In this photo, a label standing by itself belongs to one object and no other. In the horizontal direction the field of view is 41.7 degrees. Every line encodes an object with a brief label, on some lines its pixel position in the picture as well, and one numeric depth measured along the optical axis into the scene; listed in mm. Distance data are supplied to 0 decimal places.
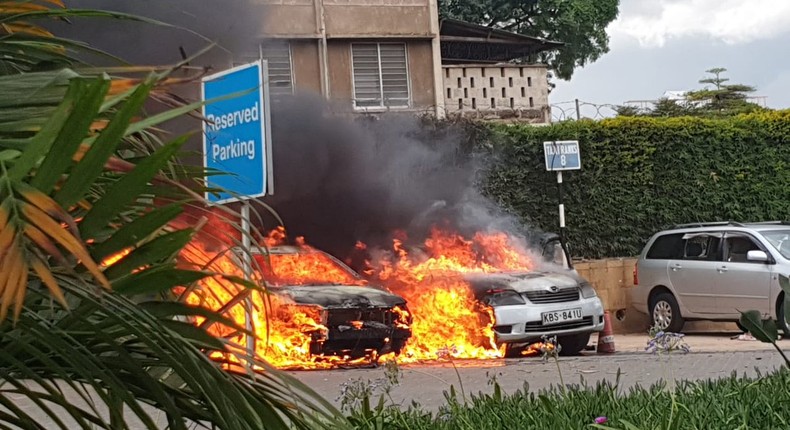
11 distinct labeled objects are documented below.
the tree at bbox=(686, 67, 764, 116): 34000
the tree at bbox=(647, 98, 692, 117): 28908
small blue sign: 15836
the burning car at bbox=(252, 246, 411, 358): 10258
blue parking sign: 5527
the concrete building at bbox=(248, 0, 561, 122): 21766
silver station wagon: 14117
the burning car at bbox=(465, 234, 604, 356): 11297
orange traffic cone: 12438
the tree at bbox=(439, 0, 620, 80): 32031
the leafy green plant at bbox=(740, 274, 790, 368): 3814
